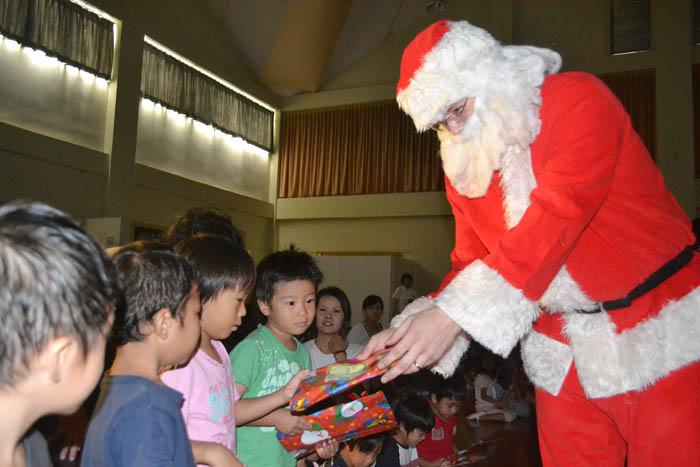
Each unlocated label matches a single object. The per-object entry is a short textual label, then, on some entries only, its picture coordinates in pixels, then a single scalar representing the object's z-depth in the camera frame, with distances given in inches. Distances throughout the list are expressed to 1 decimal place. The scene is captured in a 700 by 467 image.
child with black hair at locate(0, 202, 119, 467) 28.6
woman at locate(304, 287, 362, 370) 125.9
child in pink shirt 62.5
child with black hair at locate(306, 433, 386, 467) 104.0
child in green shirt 75.5
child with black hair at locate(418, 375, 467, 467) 141.3
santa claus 50.1
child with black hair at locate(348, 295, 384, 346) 239.0
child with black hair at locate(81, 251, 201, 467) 45.9
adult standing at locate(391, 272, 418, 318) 348.2
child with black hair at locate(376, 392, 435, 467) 124.7
